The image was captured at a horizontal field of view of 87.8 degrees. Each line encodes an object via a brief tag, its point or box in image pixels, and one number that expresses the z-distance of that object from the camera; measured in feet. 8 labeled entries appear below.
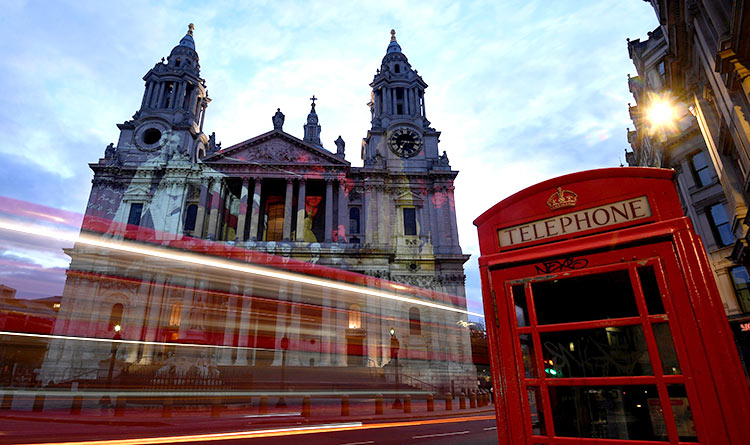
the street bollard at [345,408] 45.91
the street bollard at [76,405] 44.54
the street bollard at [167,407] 43.93
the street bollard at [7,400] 54.21
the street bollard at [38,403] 51.06
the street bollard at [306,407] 44.32
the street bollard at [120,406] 45.89
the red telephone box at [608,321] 7.92
